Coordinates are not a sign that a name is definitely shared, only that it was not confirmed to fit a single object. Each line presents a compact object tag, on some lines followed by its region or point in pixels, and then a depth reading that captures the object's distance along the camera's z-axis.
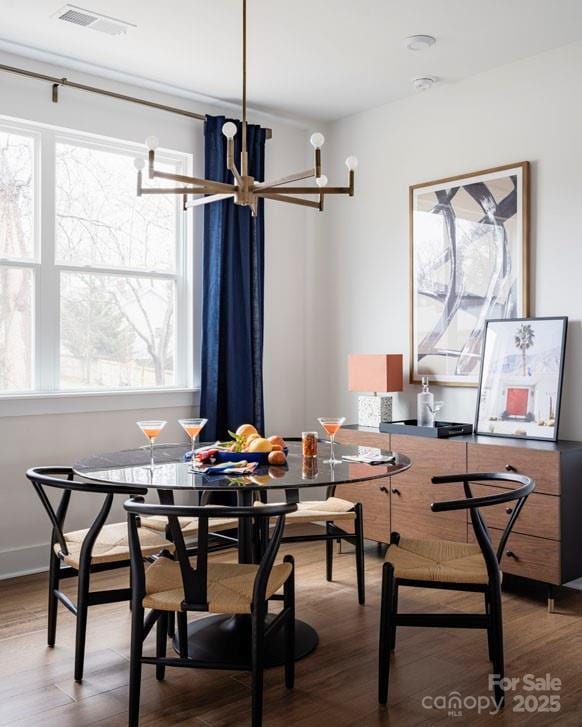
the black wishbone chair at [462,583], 2.47
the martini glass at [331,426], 3.02
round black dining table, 2.54
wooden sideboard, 3.41
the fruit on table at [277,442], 3.05
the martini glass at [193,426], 2.98
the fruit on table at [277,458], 2.92
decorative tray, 3.94
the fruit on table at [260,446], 2.98
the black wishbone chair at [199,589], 2.23
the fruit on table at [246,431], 3.11
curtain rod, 3.92
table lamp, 4.38
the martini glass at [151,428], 2.86
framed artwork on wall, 4.04
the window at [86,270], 4.04
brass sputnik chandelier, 2.78
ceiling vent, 3.46
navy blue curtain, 4.61
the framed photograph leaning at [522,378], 3.78
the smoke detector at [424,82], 4.29
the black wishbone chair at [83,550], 2.69
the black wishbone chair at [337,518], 3.39
